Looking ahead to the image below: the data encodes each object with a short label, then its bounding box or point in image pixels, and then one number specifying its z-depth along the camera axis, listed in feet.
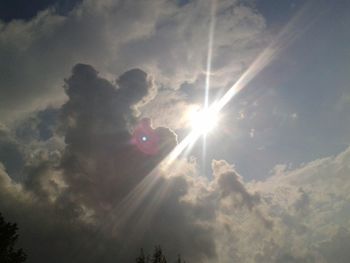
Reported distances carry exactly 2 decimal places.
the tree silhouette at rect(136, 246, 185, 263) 204.13
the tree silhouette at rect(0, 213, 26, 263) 198.29
